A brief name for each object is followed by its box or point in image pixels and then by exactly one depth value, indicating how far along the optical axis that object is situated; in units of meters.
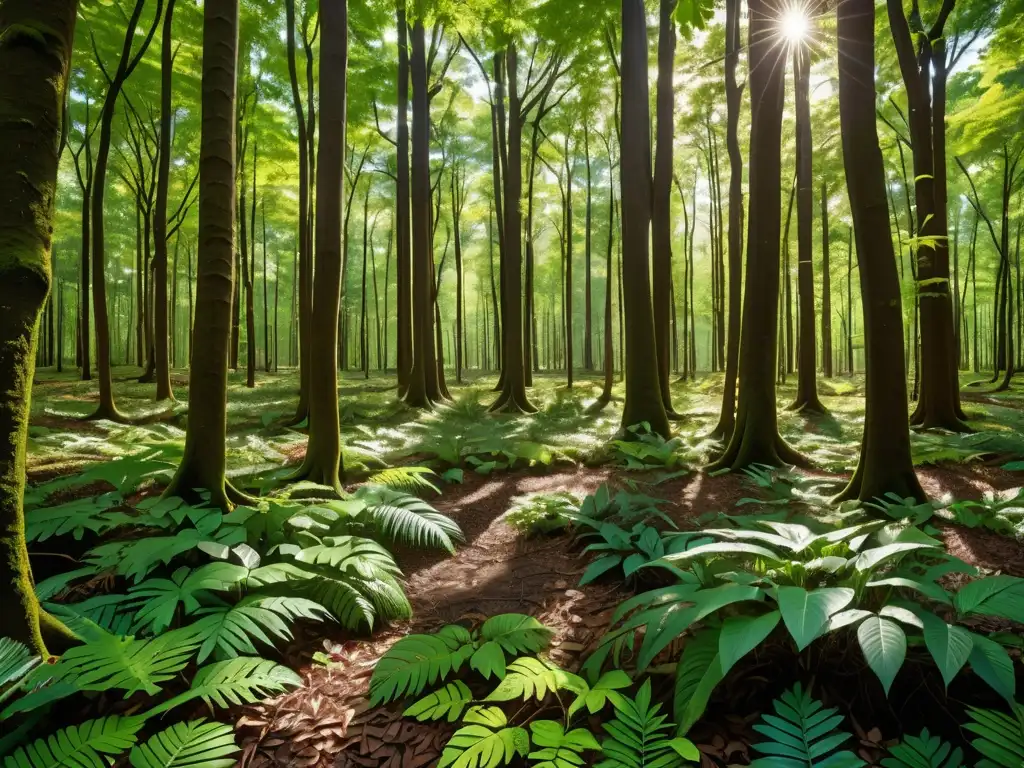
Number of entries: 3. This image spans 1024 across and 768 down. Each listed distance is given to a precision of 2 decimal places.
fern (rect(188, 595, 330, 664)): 2.29
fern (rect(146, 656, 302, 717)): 2.00
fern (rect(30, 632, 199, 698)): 1.91
